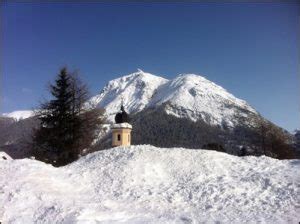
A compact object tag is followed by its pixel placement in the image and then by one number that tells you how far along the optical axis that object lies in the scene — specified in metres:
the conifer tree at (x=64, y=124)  21.66
